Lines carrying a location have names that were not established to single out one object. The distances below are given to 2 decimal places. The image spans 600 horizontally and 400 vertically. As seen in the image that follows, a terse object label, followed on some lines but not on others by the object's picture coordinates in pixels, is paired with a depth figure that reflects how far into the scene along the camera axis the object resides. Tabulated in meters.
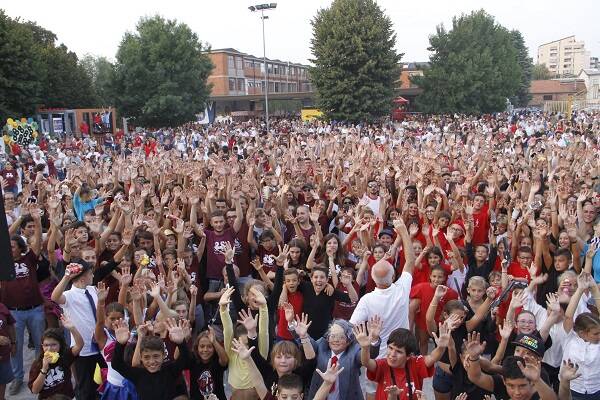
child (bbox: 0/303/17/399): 4.75
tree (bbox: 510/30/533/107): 62.78
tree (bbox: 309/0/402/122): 32.69
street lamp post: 27.14
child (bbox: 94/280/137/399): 4.13
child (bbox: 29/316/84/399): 4.25
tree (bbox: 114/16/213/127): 32.91
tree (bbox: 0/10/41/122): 26.55
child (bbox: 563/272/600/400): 3.88
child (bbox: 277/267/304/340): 4.78
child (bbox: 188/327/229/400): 4.19
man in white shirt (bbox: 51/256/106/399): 4.70
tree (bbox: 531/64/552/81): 115.75
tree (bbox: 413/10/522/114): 39.41
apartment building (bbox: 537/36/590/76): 185.50
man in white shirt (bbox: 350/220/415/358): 4.35
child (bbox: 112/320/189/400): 3.88
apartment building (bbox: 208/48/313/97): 63.62
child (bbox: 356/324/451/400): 3.60
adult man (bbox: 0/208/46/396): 5.44
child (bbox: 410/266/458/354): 4.78
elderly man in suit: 3.82
